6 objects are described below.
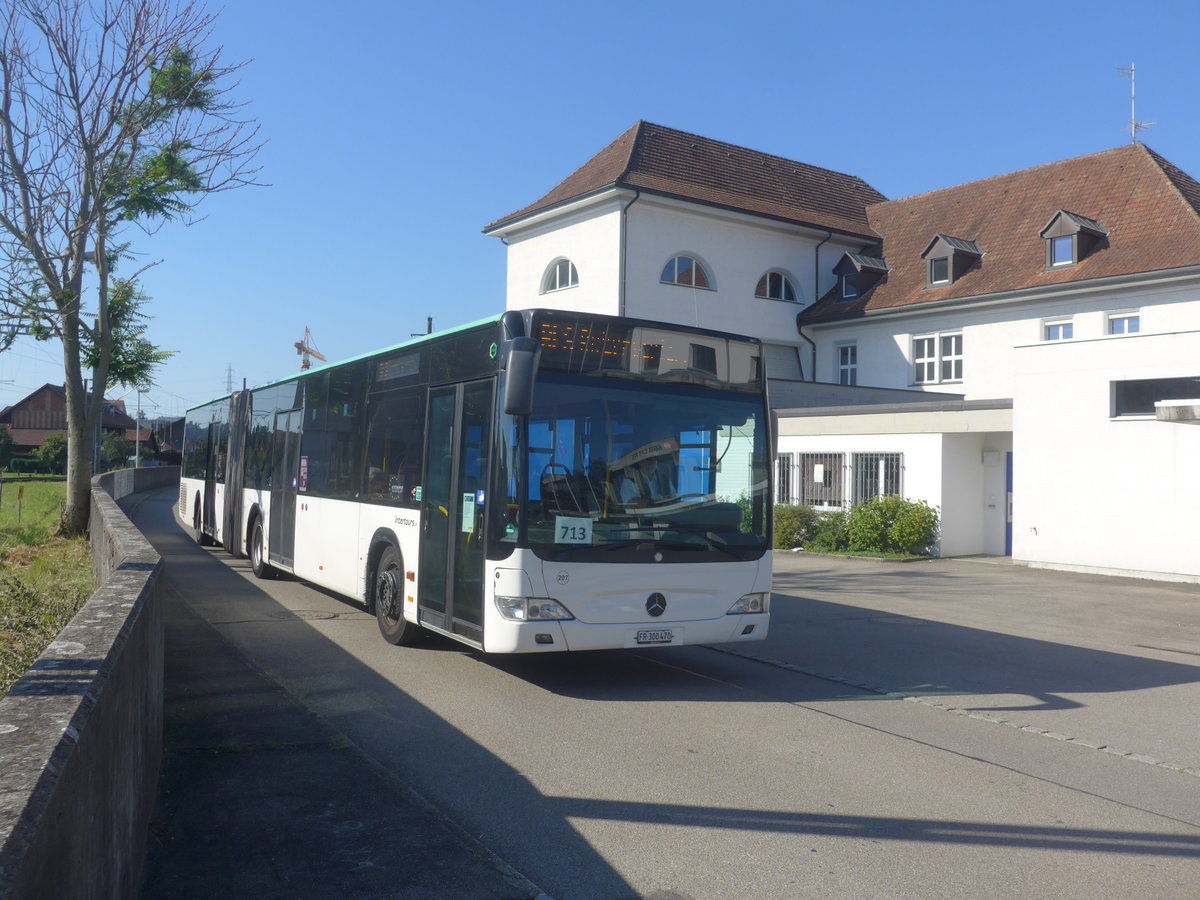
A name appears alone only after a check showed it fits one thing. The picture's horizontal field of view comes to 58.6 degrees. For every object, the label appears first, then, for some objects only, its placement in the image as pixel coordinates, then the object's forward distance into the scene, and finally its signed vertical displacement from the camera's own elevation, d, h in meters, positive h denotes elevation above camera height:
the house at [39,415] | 108.69 +5.18
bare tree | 10.68 +3.69
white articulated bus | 8.23 -0.11
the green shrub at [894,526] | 22.62 -0.99
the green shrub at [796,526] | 24.89 -1.10
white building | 19.28 +5.66
